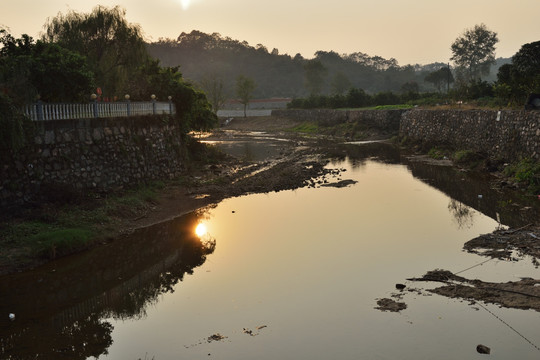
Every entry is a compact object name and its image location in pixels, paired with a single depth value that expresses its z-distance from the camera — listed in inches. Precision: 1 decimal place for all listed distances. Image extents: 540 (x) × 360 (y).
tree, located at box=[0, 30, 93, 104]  800.9
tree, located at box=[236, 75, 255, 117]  4013.3
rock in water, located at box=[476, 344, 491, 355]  379.6
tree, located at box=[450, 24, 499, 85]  4675.2
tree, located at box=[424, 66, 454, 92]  4859.7
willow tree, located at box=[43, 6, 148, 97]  1226.6
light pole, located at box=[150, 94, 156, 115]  1088.0
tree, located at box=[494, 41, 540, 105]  1314.7
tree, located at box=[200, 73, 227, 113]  3865.7
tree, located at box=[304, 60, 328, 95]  5295.3
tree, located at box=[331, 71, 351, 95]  5442.4
